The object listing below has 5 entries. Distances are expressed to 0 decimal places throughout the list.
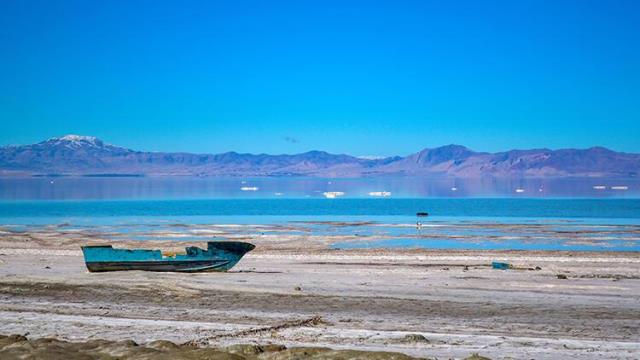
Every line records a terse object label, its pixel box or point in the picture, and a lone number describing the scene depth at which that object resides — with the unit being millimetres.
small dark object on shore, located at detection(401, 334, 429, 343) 14682
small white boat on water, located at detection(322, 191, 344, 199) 133588
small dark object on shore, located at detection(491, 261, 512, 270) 28281
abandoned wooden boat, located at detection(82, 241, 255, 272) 25672
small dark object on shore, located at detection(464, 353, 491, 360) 11966
